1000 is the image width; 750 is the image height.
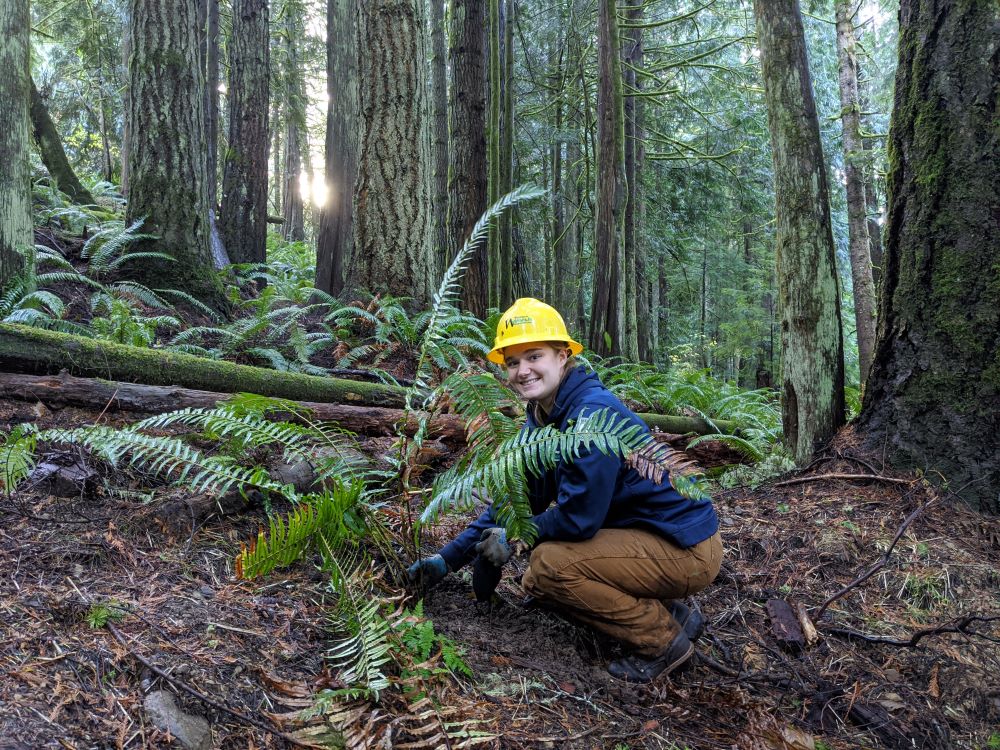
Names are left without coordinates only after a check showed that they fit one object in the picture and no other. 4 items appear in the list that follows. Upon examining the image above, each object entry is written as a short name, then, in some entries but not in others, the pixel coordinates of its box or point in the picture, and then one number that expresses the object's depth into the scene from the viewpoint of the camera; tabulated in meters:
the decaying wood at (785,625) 3.22
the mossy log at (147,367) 4.00
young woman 2.88
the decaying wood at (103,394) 3.84
